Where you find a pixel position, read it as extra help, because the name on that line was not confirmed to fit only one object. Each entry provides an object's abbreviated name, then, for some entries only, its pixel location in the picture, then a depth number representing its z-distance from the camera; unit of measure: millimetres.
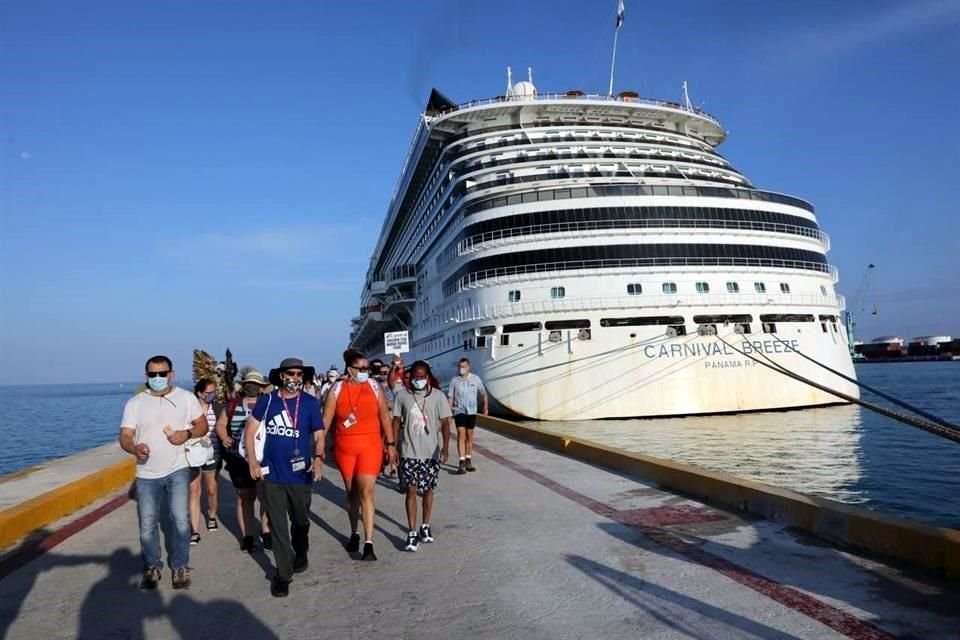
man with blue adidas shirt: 5359
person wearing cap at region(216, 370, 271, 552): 6445
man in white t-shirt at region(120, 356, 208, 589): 5172
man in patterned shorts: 6328
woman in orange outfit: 6020
